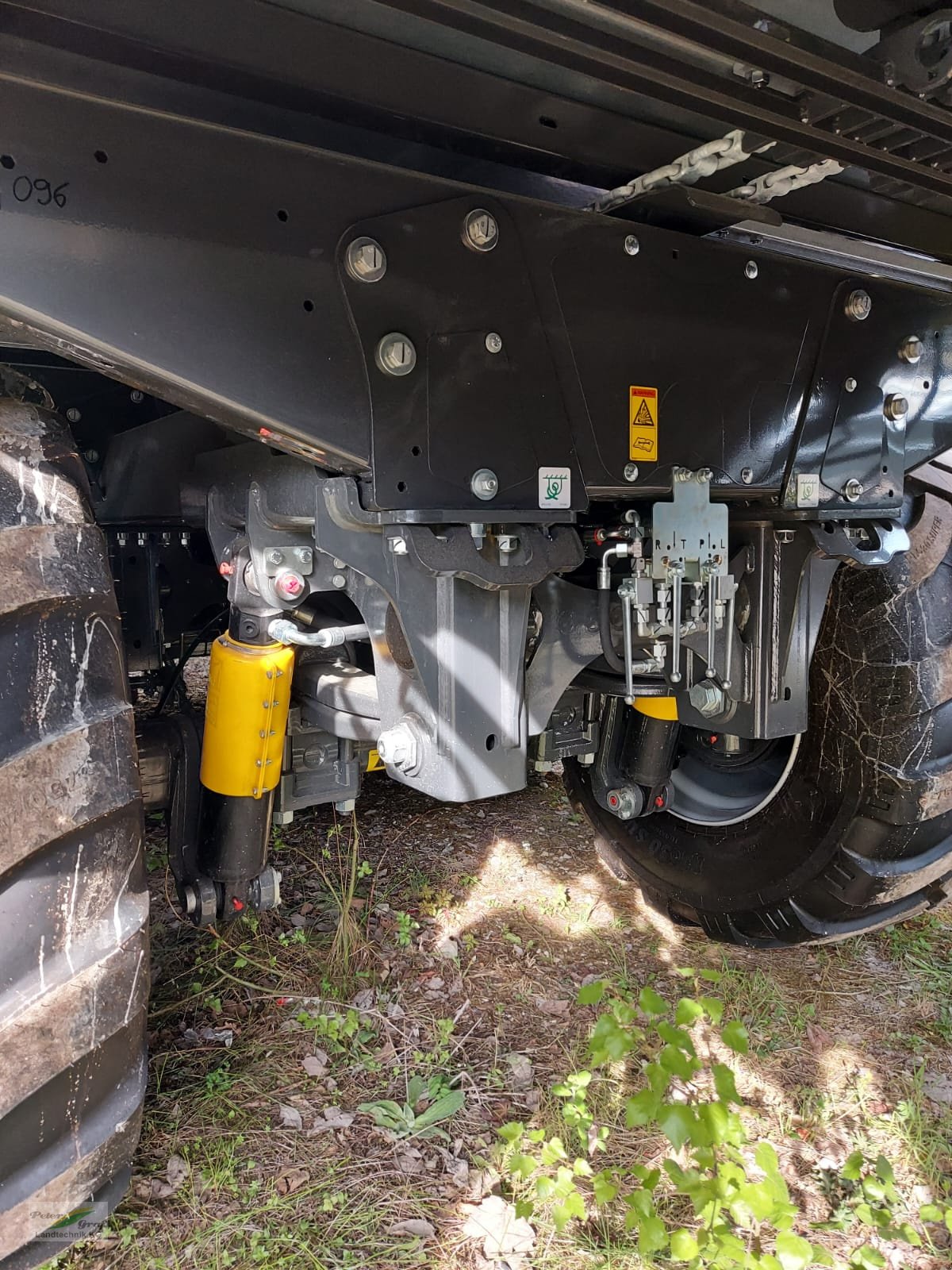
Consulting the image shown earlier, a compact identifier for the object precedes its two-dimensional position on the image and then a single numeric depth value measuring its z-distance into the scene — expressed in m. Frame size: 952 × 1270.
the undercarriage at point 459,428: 1.09
